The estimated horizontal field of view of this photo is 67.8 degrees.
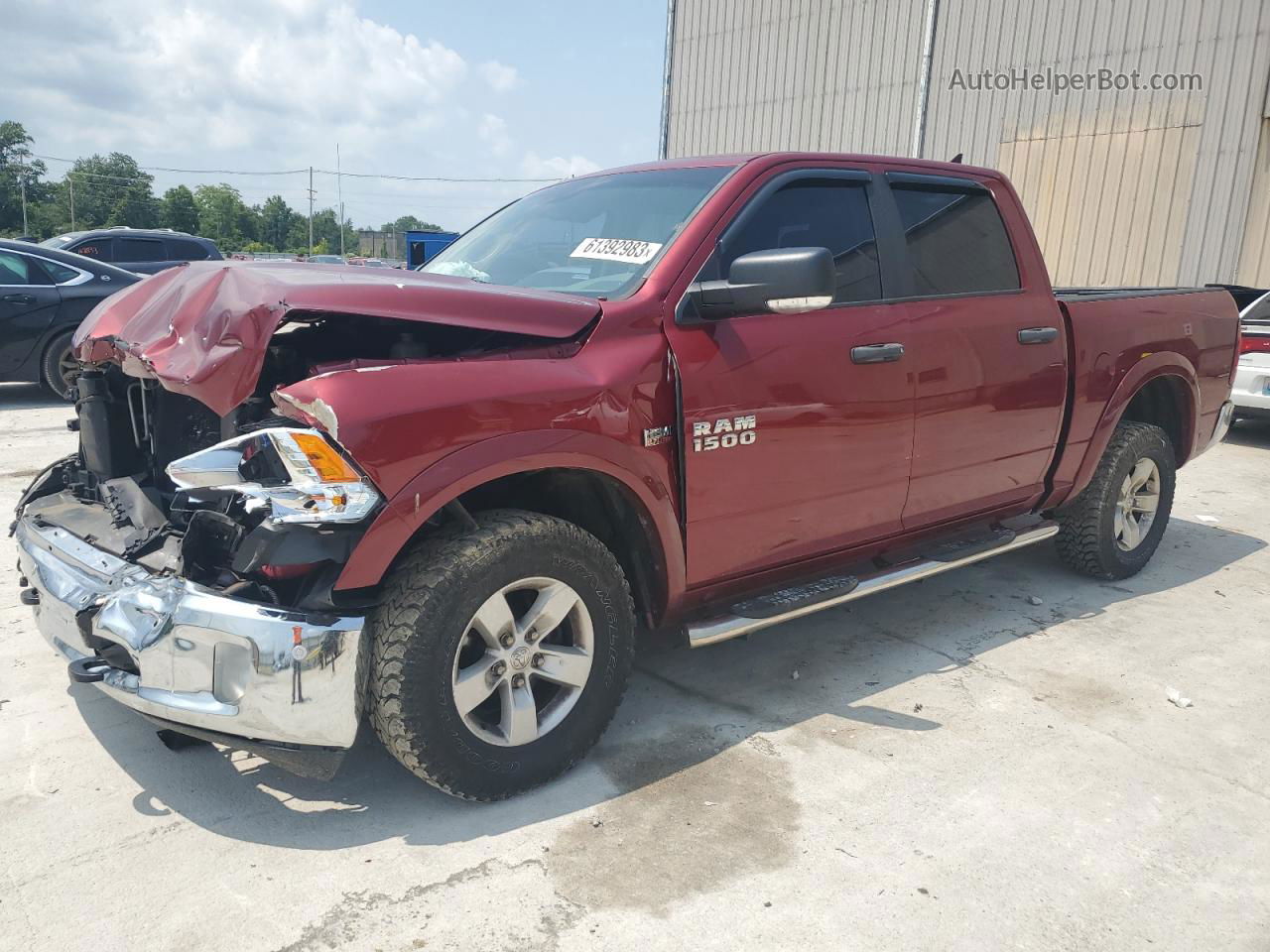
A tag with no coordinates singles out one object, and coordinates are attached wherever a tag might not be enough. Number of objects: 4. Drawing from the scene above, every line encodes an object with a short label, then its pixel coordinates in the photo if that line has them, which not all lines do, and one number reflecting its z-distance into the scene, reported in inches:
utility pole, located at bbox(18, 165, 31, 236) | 2931.8
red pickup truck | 93.4
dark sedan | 338.0
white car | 352.5
